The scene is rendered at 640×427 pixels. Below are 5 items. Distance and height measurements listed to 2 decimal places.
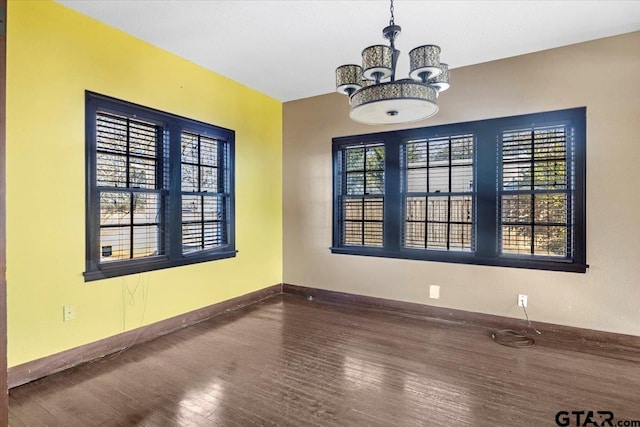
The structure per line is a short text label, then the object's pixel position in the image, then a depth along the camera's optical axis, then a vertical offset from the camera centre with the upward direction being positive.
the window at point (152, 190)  3.08 +0.19
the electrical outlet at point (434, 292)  4.17 -0.98
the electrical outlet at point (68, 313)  2.85 -0.85
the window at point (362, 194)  4.62 +0.20
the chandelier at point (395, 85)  2.02 +0.72
